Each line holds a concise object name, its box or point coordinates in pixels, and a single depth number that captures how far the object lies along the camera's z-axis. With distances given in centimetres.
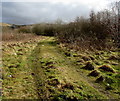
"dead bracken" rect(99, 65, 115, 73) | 680
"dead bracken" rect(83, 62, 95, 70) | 725
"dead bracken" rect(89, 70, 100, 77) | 636
